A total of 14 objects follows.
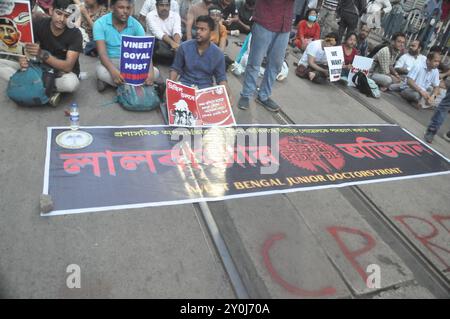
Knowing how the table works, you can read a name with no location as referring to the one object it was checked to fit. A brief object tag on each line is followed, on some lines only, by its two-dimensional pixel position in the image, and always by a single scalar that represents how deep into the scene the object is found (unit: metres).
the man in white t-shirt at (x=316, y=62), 5.78
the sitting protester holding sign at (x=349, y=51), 5.82
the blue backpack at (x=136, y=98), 3.78
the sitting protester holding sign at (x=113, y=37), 3.83
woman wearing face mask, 7.18
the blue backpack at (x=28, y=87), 3.36
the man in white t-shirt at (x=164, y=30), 5.11
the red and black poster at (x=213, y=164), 2.62
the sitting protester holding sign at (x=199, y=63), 3.90
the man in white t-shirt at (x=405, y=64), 6.27
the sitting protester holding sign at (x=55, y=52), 3.41
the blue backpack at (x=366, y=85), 5.80
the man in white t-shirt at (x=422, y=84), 5.88
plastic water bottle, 3.20
